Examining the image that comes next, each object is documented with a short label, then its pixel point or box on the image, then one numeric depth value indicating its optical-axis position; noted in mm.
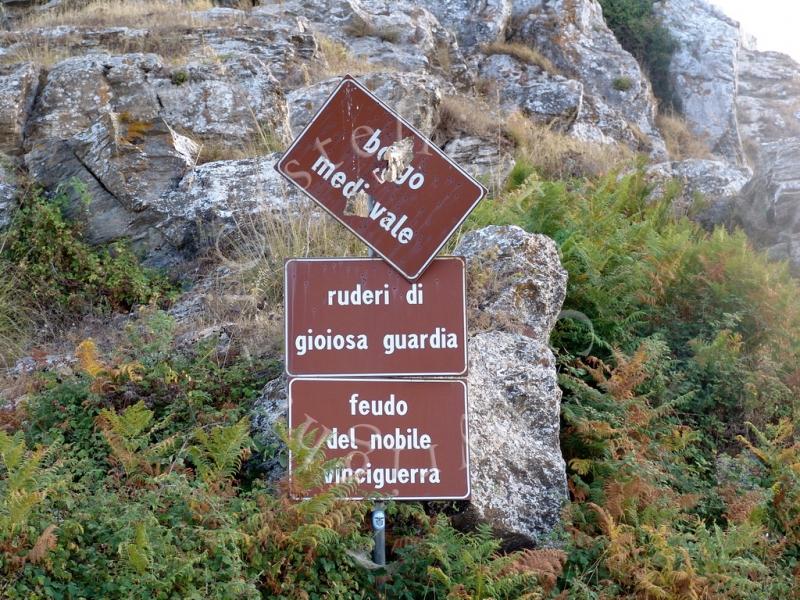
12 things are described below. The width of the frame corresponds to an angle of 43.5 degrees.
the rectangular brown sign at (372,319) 4820
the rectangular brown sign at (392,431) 4715
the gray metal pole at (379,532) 4629
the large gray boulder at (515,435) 5461
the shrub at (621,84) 19281
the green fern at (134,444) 5113
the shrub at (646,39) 22172
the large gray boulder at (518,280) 6781
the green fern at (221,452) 5023
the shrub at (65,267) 8586
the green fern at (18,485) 4250
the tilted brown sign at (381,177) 4855
